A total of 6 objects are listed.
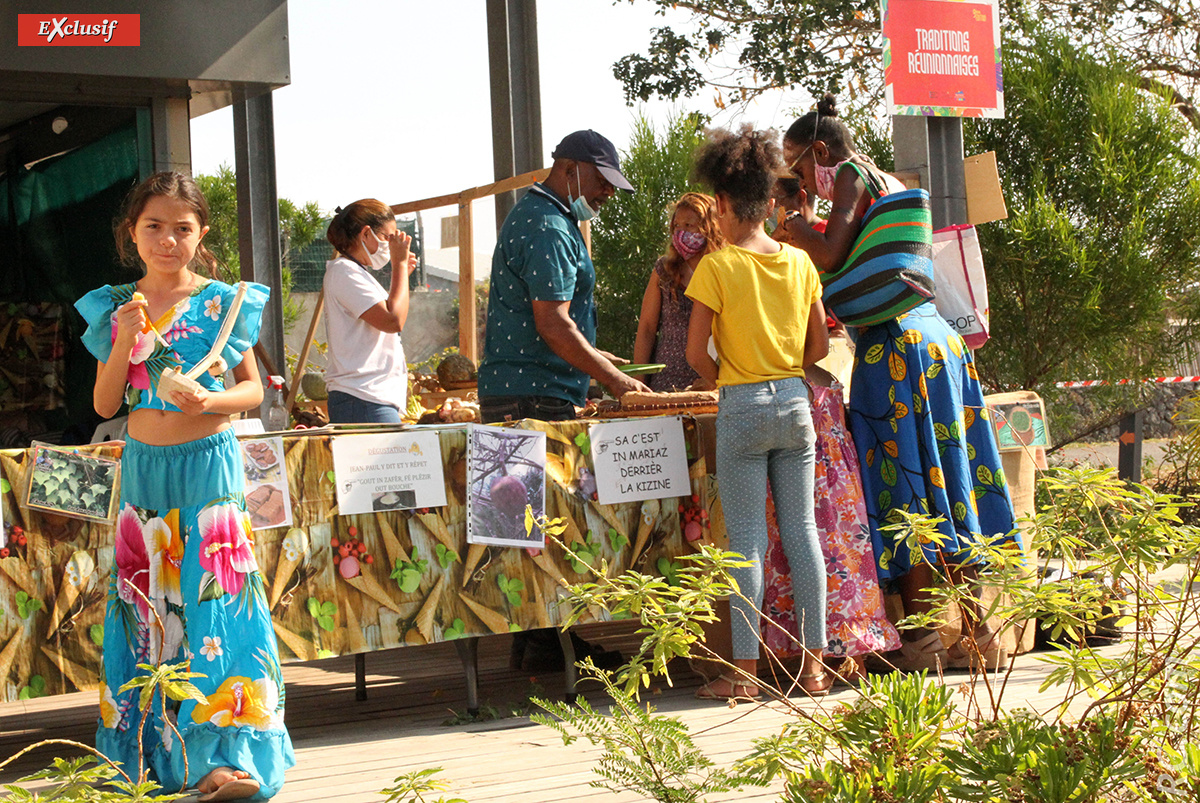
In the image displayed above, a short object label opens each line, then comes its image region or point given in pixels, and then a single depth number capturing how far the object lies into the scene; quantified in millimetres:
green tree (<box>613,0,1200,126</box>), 14836
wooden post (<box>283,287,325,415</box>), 8164
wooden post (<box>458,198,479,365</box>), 8008
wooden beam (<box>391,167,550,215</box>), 7446
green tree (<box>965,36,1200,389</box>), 9141
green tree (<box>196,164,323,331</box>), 22359
